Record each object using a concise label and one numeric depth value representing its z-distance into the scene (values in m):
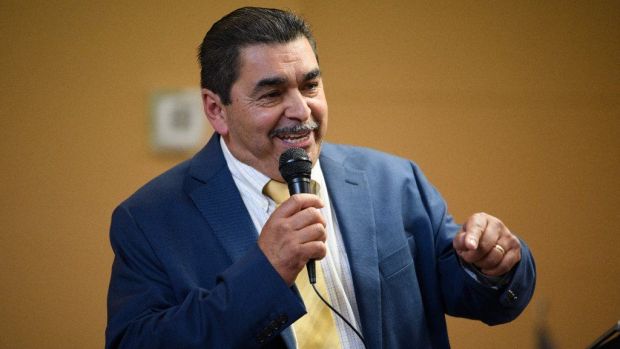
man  4.53
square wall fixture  5.44
